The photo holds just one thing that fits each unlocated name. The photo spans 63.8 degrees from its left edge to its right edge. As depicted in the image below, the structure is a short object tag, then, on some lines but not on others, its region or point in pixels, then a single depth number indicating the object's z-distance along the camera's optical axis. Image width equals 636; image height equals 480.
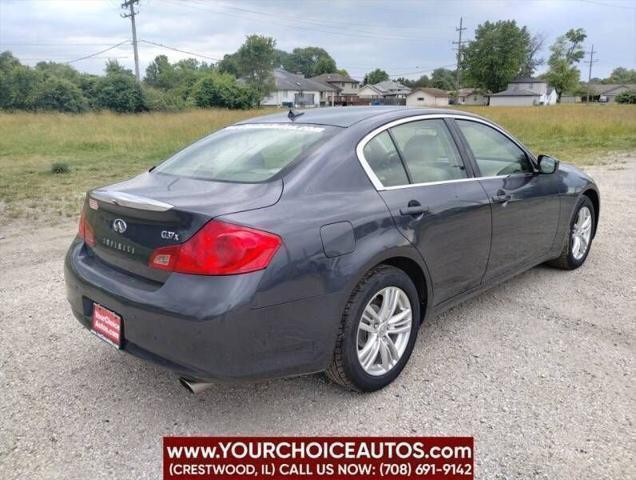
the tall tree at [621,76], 127.70
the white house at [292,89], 71.19
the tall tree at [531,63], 99.75
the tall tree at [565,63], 84.06
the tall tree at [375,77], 113.38
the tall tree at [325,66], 117.19
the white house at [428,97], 83.06
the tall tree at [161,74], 77.31
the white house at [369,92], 91.35
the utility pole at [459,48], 68.06
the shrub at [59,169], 10.93
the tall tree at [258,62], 63.66
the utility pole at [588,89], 95.69
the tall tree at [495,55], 84.69
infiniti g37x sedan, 2.20
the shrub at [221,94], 45.34
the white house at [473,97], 90.53
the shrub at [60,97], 36.09
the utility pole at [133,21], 40.25
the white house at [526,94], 79.25
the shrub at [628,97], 58.88
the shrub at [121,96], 37.53
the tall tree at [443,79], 114.25
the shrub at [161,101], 37.59
